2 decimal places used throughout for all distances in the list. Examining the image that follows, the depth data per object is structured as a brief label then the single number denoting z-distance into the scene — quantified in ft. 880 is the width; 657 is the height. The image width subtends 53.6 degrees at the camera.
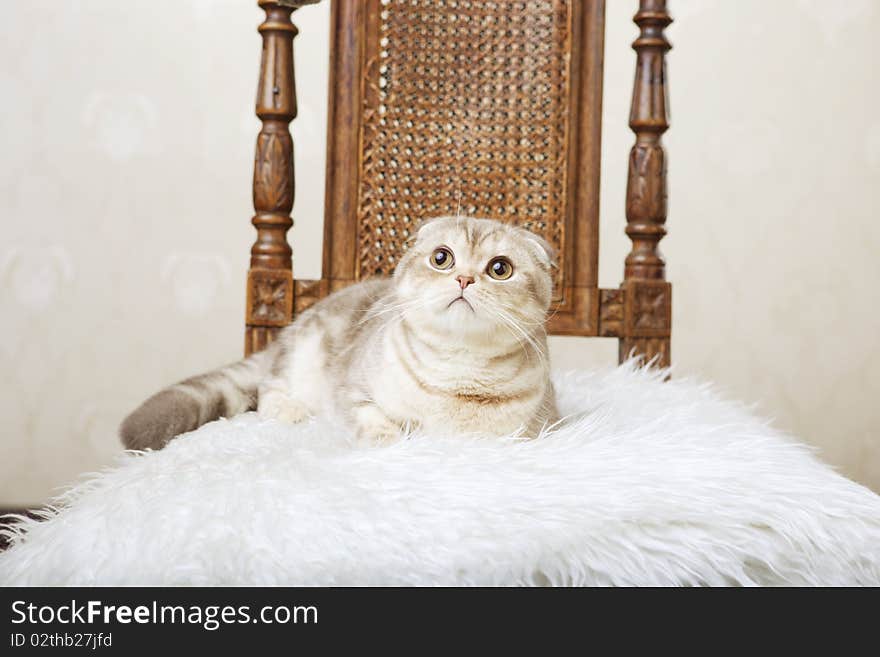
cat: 3.42
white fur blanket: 2.27
